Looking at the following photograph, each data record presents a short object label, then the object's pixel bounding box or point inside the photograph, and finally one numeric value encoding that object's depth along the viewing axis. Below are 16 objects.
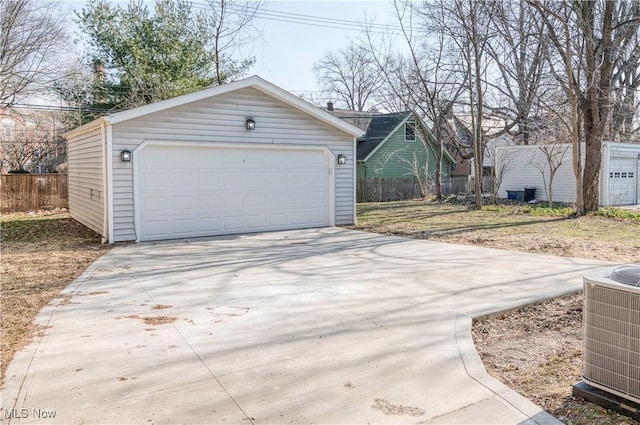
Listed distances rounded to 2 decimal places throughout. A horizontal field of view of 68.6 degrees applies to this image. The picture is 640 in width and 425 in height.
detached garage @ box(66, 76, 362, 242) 9.45
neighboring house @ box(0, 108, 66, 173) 24.58
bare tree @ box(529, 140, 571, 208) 17.47
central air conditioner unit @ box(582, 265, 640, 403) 2.67
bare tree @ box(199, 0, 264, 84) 19.48
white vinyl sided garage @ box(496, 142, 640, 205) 18.56
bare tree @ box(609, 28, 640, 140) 17.55
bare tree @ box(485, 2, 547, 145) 14.60
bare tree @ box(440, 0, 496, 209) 15.39
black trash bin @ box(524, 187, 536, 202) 20.70
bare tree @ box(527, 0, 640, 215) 13.16
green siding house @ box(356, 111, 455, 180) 23.25
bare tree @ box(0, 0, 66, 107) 19.55
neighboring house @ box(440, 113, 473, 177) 21.66
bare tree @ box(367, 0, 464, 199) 18.09
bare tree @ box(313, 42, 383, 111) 35.78
